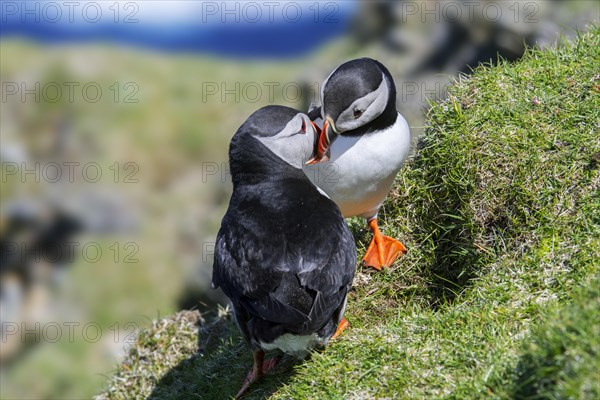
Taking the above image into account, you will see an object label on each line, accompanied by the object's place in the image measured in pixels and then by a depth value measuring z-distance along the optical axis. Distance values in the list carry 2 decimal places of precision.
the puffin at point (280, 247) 8.60
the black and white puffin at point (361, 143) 10.14
